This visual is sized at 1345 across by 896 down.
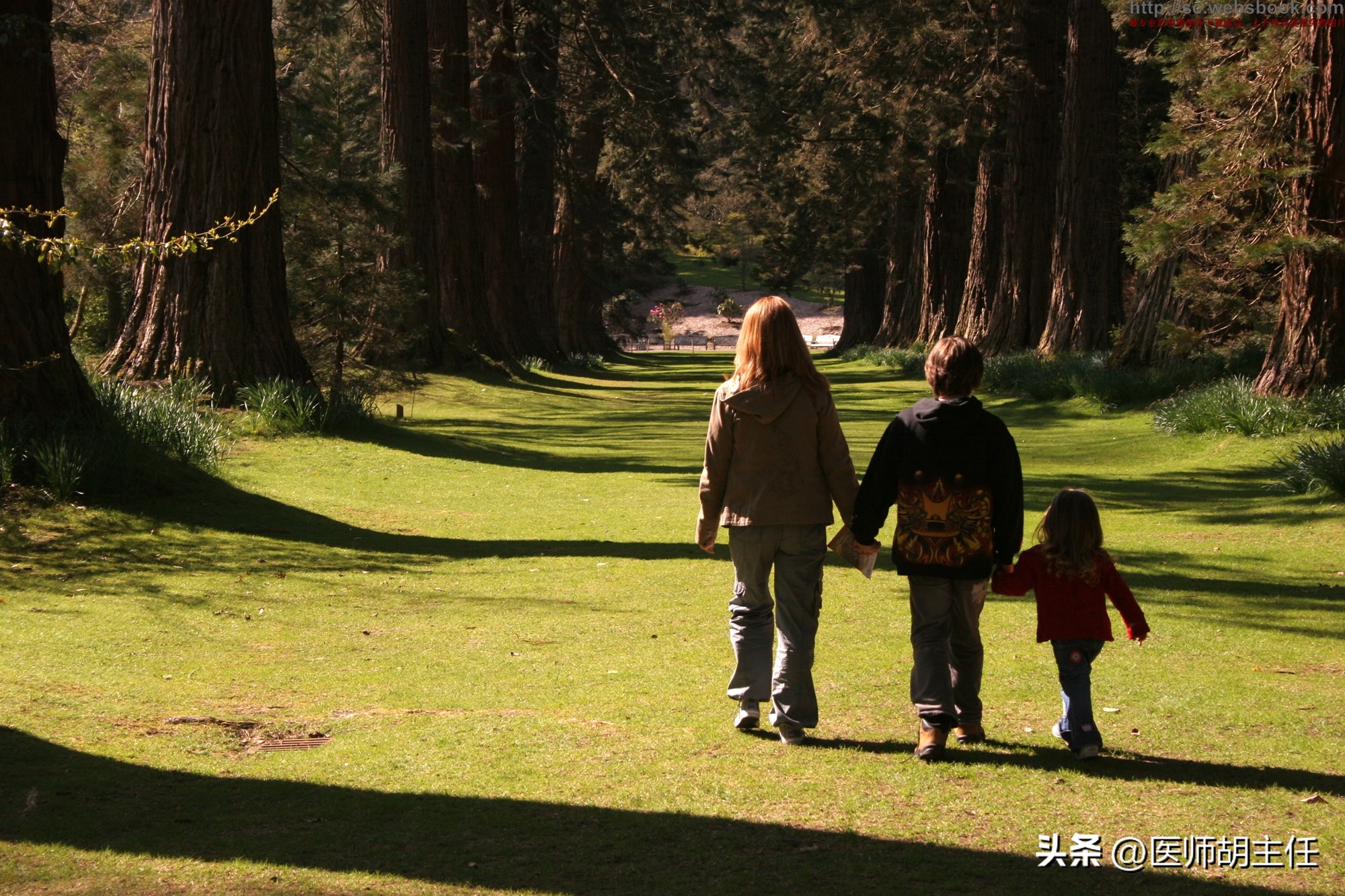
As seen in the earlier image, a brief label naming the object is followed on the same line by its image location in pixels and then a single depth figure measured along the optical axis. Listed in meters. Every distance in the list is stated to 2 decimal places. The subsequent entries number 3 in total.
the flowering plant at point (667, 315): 79.38
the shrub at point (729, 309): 87.81
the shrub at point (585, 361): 40.41
